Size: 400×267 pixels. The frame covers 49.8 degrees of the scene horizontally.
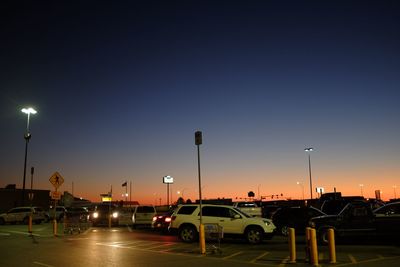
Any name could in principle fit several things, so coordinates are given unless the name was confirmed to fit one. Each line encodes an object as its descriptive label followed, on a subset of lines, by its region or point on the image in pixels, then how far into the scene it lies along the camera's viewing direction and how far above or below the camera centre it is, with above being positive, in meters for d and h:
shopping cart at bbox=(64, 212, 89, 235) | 25.22 -1.07
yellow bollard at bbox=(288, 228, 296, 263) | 12.36 -1.15
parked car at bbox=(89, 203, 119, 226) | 33.34 -0.45
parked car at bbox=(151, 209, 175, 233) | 24.89 -0.79
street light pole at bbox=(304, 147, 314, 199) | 59.47 +7.66
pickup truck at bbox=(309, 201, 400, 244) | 17.67 -0.77
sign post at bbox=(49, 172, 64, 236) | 24.22 +1.62
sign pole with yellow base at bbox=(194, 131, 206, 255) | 14.45 -0.64
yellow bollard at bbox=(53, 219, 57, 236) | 23.19 -0.96
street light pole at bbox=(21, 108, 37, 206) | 31.78 +7.02
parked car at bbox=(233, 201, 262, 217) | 30.48 -0.08
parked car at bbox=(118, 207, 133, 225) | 34.09 -0.65
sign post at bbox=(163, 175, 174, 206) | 64.93 +4.37
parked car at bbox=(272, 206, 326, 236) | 22.22 -0.61
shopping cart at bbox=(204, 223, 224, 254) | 14.77 -0.88
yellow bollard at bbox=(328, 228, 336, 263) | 11.87 -1.23
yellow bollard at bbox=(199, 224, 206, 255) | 14.41 -1.01
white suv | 18.69 -0.65
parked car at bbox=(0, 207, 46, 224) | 40.38 -0.51
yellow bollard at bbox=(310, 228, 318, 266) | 11.54 -1.16
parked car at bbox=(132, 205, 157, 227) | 31.11 -0.59
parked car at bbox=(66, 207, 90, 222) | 56.08 -0.20
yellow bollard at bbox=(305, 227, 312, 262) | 11.72 -1.05
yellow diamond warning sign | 24.21 +1.67
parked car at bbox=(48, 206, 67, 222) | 51.82 -0.38
